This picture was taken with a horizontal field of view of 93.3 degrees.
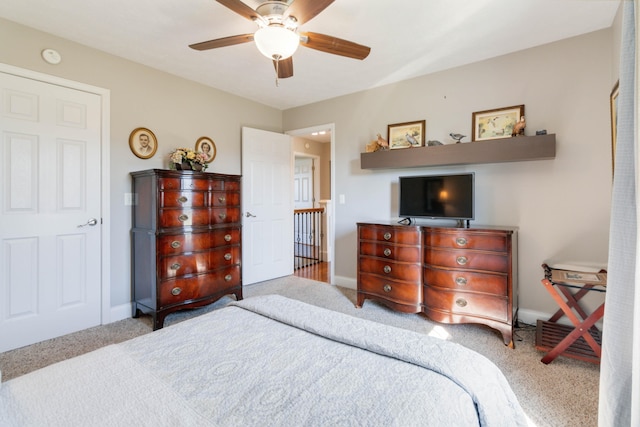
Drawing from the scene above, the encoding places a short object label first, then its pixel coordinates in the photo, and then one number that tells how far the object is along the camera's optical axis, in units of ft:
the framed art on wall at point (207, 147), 11.73
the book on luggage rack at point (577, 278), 6.53
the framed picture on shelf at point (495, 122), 9.11
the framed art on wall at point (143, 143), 9.91
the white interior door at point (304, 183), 22.35
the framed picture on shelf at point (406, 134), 10.83
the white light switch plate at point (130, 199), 9.87
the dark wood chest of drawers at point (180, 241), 8.94
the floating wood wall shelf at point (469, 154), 8.24
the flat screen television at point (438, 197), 9.19
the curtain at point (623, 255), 2.83
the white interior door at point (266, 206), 13.16
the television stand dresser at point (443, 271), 7.95
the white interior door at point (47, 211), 7.74
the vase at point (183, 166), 10.14
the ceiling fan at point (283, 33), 5.63
